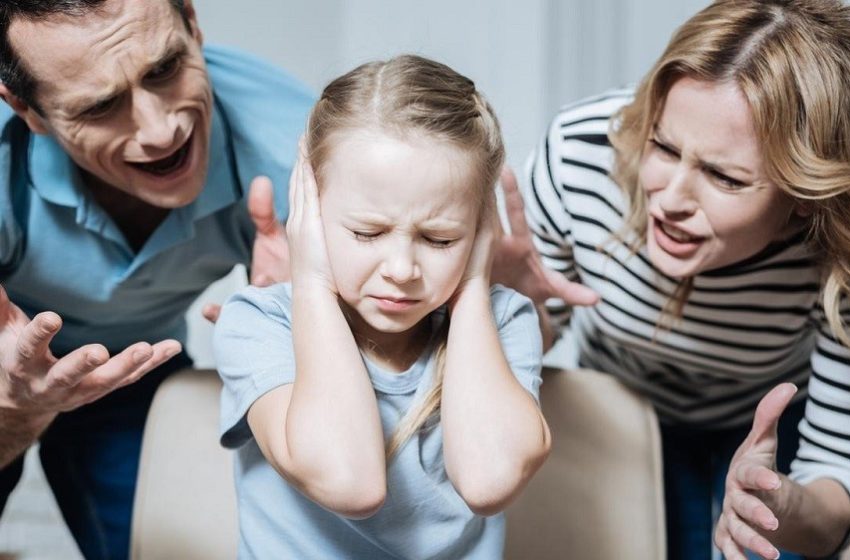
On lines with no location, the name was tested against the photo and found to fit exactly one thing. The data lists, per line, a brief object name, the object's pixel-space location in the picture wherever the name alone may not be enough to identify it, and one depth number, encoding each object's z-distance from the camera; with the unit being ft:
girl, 3.27
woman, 3.82
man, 3.92
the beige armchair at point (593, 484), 4.24
